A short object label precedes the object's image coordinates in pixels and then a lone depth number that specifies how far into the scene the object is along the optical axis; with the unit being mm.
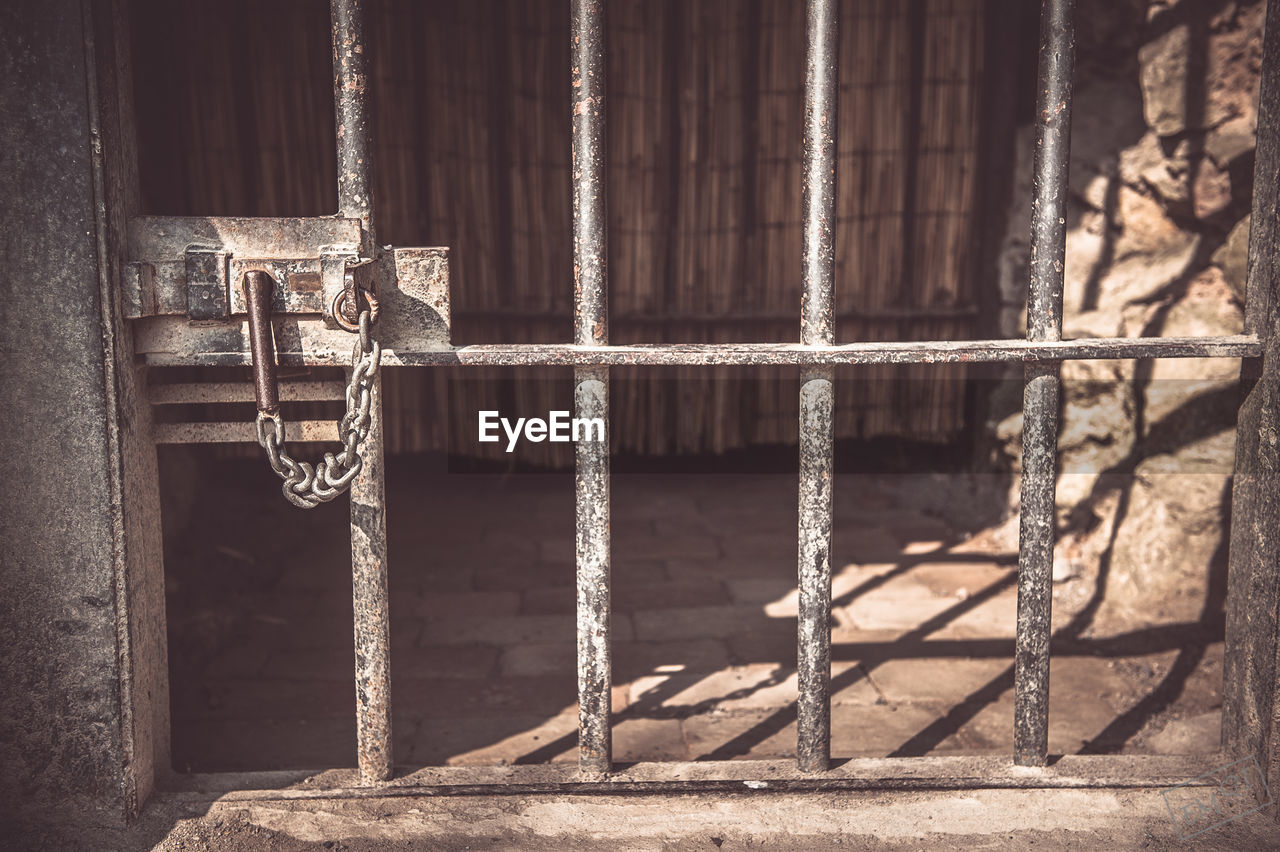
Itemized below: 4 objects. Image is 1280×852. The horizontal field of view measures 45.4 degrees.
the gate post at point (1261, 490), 810
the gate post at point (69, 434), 757
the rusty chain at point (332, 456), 740
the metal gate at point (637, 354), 787
